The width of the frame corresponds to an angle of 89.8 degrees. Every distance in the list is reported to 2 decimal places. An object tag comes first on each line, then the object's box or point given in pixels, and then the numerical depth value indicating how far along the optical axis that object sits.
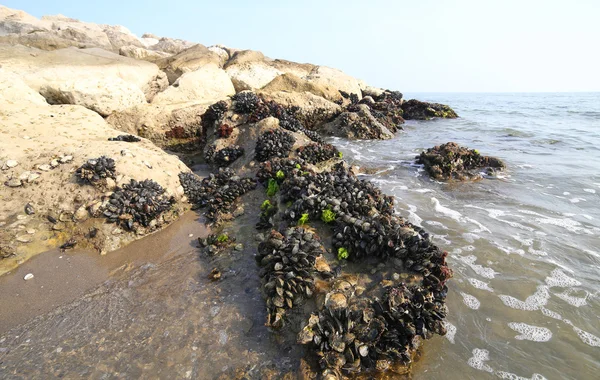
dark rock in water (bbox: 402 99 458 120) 23.76
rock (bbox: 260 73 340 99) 16.75
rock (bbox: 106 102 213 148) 10.91
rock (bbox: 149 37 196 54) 29.47
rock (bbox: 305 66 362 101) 18.92
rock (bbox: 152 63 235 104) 13.02
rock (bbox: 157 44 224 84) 16.55
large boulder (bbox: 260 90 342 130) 14.66
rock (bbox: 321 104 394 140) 15.23
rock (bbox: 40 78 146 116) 10.70
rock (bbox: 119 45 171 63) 18.90
